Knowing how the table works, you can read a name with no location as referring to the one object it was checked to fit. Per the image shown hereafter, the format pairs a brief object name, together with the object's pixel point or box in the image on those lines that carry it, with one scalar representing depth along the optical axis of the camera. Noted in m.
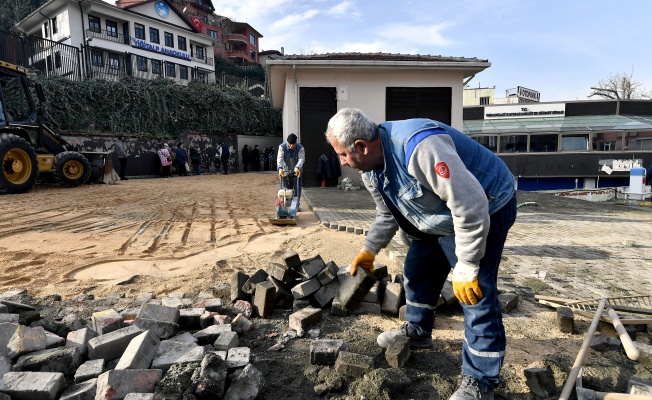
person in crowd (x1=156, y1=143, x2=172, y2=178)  19.05
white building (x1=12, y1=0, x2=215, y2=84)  29.48
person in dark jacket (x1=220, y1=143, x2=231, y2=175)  21.94
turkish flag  48.20
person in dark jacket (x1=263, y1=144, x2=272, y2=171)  25.31
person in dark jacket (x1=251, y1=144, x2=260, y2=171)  24.76
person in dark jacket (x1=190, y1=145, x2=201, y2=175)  21.07
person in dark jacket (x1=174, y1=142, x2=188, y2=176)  20.00
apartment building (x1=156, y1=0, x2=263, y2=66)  49.70
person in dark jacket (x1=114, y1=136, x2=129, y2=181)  17.67
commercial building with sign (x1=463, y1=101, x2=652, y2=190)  21.97
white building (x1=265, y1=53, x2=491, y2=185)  12.76
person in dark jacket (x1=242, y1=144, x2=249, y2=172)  24.22
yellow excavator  10.48
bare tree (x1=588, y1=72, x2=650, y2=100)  38.45
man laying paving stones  1.83
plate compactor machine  7.05
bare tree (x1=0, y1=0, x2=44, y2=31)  36.00
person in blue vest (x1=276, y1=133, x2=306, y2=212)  7.80
